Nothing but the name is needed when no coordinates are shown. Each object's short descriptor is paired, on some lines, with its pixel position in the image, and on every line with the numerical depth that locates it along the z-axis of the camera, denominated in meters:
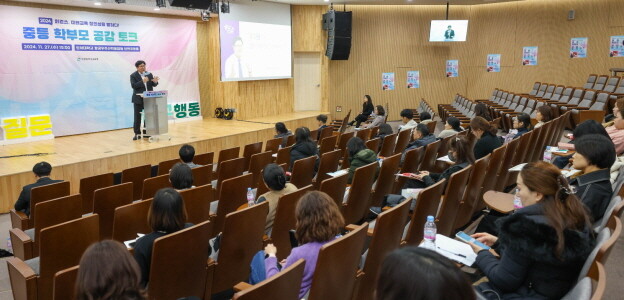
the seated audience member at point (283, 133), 7.23
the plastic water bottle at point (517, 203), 3.35
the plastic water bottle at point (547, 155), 5.25
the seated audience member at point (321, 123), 8.66
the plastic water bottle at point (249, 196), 4.27
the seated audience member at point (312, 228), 2.36
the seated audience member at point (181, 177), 4.07
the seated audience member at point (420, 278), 1.16
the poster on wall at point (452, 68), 15.12
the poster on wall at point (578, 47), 13.03
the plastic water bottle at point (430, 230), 3.02
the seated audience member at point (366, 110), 11.98
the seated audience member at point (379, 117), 9.86
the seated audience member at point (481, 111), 8.54
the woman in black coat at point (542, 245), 2.09
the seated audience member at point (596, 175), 2.94
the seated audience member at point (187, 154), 5.18
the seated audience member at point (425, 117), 8.22
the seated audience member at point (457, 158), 4.20
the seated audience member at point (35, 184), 4.46
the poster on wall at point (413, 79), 14.97
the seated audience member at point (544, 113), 6.87
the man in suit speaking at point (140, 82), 8.27
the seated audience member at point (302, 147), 5.72
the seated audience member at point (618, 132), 5.09
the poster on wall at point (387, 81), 14.77
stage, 6.42
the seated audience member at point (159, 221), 2.61
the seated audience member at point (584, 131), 4.60
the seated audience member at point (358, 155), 4.73
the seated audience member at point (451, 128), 6.65
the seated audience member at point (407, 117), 8.36
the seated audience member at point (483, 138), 5.35
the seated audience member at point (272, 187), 3.56
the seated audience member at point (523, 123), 6.58
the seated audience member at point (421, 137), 5.96
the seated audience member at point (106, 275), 1.67
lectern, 8.38
